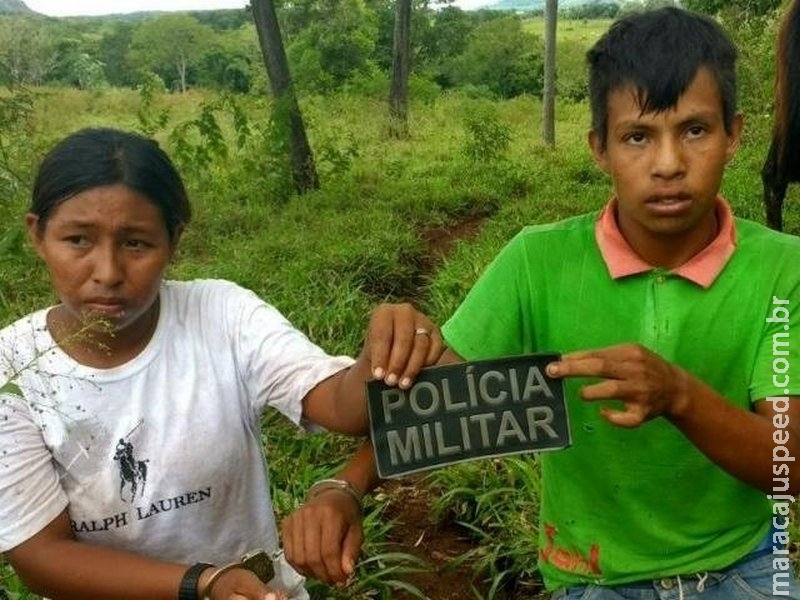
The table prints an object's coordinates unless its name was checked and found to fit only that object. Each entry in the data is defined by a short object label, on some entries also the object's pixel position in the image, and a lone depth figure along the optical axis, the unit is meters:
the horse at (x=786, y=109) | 3.36
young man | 1.41
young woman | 1.42
